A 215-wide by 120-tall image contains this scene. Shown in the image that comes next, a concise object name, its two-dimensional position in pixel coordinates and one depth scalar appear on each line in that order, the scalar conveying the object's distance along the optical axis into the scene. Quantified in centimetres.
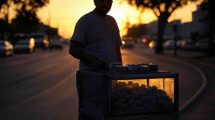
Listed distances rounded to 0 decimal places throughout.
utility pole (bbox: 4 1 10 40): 5845
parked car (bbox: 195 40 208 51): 4889
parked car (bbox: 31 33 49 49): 6329
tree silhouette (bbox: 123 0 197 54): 4737
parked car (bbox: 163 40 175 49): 6335
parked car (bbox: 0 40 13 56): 3736
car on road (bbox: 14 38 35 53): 4811
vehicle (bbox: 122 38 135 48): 6385
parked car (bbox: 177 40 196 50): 5583
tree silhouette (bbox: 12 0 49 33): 4527
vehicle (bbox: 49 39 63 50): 6217
